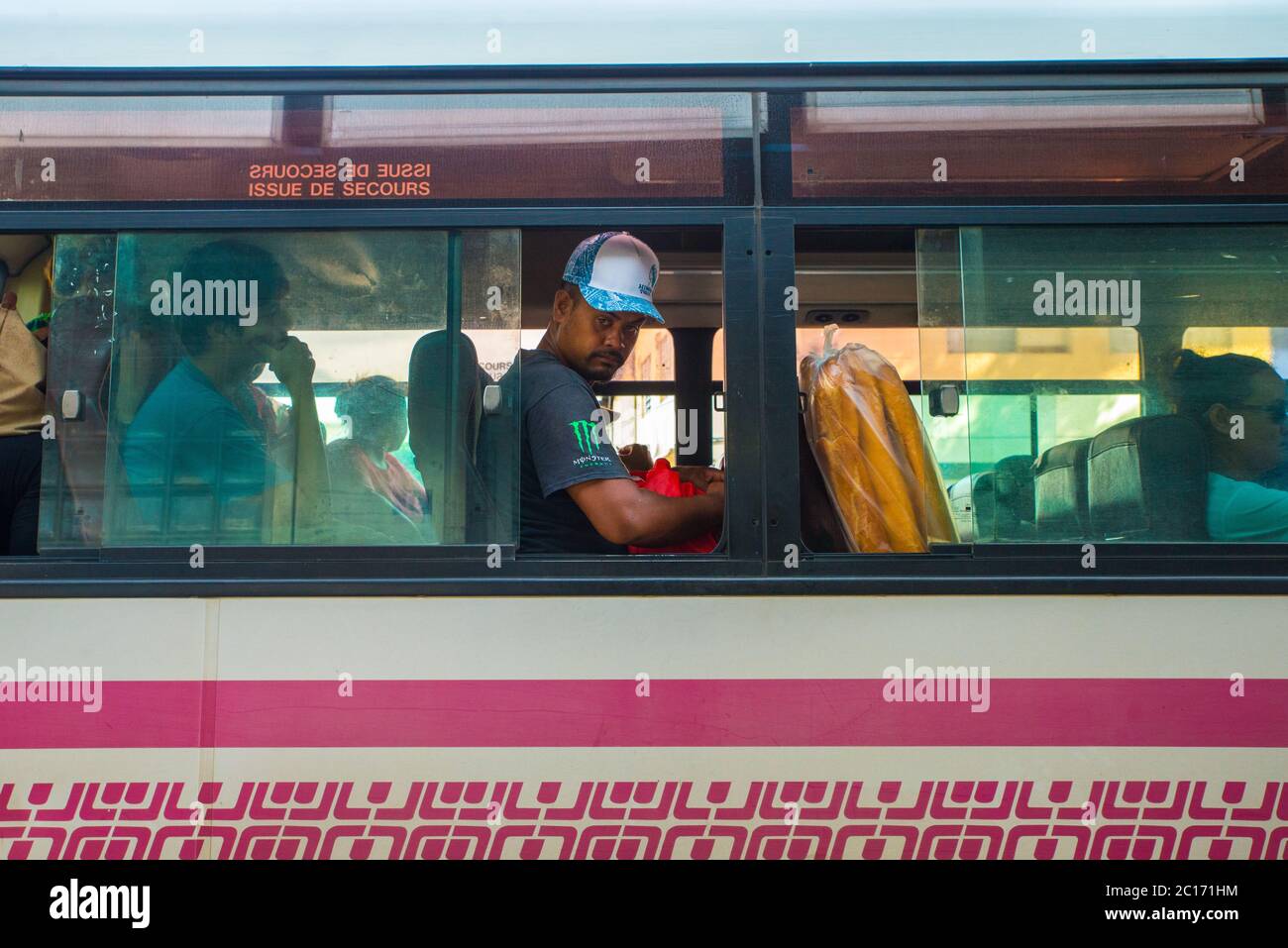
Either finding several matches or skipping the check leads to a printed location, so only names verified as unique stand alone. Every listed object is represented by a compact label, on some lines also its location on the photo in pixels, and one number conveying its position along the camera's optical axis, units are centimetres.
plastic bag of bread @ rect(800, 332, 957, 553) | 256
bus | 234
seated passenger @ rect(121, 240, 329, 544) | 247
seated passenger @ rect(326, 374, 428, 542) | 250
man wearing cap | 253
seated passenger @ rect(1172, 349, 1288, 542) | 252
